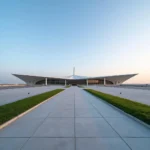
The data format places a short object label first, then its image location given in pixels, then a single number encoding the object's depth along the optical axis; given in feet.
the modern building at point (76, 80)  309.18
